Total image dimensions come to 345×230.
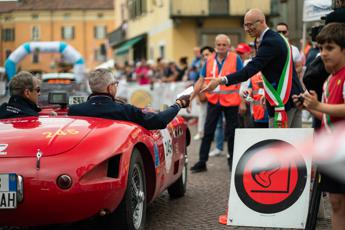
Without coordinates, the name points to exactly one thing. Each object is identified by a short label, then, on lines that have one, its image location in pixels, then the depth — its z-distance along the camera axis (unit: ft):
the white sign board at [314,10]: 30.01
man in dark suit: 19.77
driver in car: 17.93
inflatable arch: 75.51
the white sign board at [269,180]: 16.38
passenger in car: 19.20
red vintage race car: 14.70
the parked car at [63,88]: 31.22
